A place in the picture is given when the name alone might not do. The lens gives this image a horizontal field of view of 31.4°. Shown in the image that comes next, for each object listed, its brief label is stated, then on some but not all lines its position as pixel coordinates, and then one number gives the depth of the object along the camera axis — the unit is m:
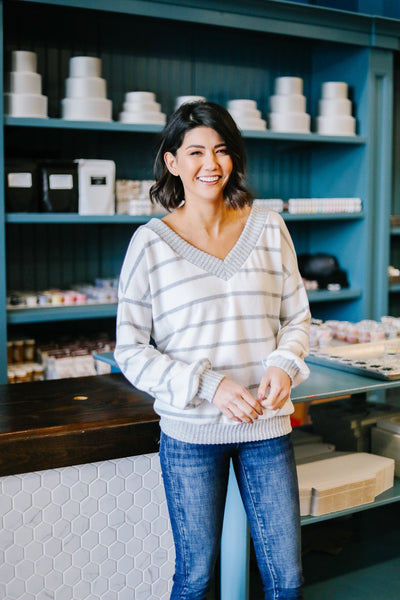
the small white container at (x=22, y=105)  3.37
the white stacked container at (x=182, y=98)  3.84
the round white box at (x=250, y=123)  3.99
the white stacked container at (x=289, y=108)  4.14
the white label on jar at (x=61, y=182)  3.49
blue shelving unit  3.71
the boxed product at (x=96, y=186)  3.56
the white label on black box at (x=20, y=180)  3.40
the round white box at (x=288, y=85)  4.18
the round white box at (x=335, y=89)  4.26
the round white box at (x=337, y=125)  4.26
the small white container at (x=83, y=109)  3.54
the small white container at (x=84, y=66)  3.56
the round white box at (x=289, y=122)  4.14
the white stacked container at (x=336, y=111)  4.26
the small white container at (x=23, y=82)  3.39
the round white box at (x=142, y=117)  3.70
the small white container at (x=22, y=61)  3.45
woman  1.50
